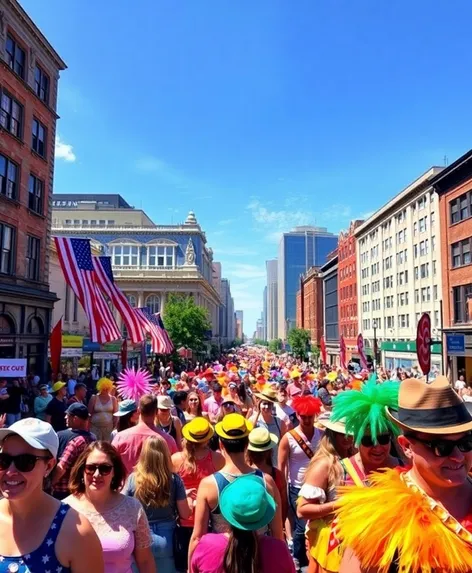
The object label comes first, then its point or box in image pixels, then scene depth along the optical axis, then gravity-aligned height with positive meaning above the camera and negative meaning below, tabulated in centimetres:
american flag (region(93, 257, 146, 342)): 1725 +146
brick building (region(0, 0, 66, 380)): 2136 +787
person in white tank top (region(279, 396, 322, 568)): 539 -137
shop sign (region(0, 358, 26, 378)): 1312 -105
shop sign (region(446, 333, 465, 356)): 2873 -53
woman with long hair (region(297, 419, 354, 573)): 338 -126
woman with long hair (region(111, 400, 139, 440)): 627 -115
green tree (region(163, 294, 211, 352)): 4844 +79
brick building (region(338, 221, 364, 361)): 6291 +704
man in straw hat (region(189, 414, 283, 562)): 344 -119
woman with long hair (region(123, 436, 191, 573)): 381 -141
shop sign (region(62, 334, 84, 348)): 2494 -48
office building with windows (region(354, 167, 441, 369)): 3919 +667
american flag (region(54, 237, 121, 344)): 1507 +173
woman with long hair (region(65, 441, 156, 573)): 308 -127
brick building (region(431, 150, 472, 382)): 3114 +588
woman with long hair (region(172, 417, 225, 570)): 470 -134
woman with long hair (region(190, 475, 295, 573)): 259 -126
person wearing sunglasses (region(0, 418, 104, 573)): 234 -103
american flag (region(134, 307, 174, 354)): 2059 -9
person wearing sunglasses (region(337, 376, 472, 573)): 199 -80
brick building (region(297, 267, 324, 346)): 9288 +690
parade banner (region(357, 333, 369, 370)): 2506 -91
